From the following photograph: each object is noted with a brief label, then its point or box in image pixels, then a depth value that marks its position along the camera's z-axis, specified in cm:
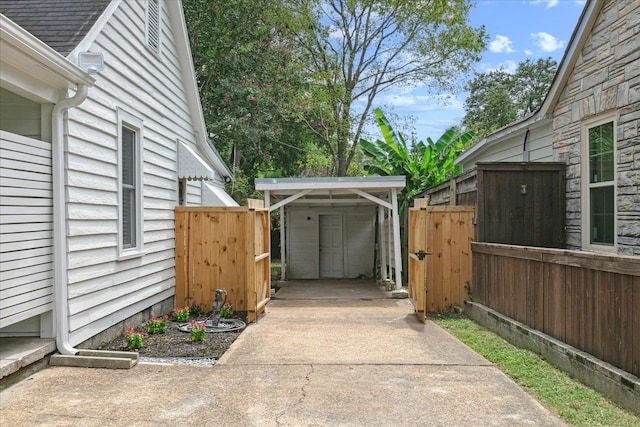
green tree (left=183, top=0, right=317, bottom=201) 1720
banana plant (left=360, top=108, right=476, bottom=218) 1502
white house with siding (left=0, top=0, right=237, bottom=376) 469
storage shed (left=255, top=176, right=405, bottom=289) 1559
